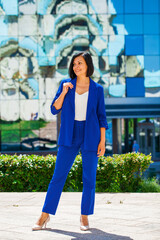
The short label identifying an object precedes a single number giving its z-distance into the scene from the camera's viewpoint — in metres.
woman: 5.07
